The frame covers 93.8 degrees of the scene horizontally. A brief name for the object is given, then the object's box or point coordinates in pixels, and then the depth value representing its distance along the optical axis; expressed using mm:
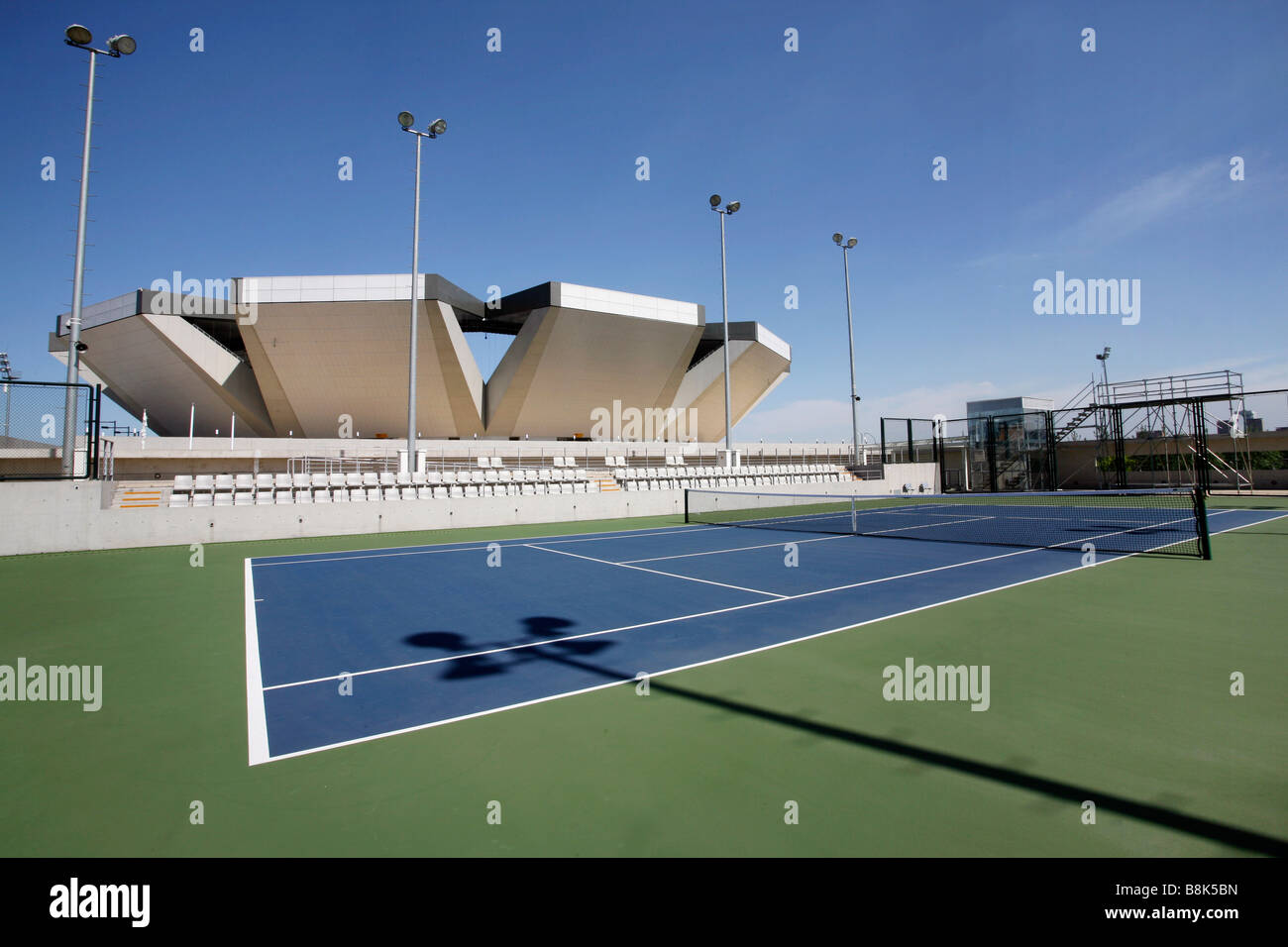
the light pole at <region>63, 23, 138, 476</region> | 14664
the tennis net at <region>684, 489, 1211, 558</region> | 14273
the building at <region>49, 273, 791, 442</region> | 34938
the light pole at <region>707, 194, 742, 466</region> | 27547
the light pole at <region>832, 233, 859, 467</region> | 32438
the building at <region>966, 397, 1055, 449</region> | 31500
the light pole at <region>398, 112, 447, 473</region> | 20938
